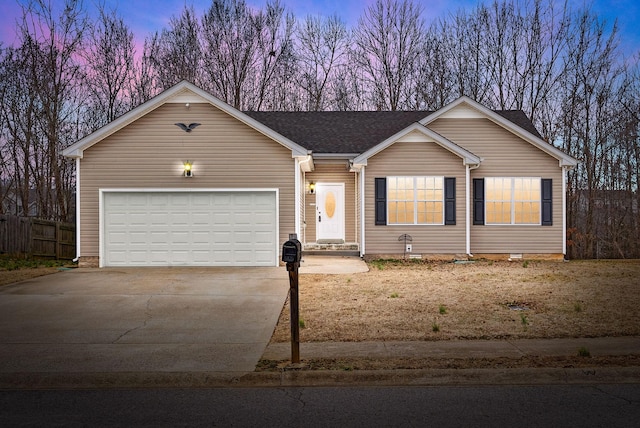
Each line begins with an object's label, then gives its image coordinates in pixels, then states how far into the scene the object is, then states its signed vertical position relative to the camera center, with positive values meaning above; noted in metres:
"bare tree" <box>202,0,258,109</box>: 32.06 +9.80
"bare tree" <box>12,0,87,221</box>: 26.44 +5.79
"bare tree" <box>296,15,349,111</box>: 32.94 +9.76
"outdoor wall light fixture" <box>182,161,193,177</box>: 15.76 +1.46
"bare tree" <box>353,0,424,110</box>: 31.19 +9.38
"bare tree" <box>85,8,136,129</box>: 28.98 +7.99
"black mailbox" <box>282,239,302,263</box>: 6.05 -0.36
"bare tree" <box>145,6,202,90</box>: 31.44 +9.83
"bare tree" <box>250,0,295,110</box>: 32.44 +9.79
